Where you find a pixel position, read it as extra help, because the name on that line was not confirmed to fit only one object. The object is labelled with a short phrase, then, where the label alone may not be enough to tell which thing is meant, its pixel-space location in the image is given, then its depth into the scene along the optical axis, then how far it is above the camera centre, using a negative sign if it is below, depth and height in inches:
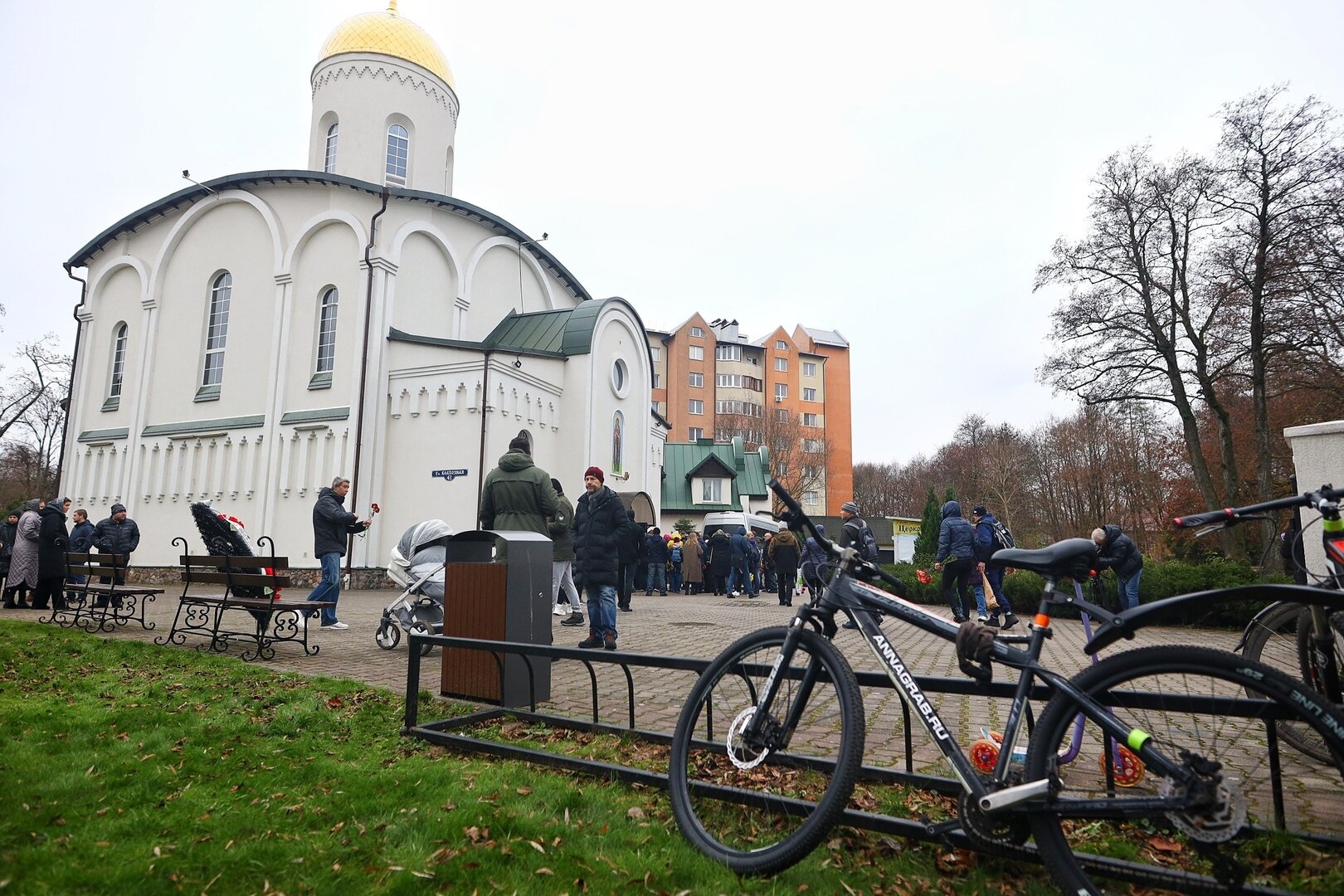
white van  1369.3 +93.2
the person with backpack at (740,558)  873.2 +17.2
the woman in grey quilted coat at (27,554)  515.2 +8.1
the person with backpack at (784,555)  721.0 +16.6
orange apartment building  2571.4 +688.9
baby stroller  350.0 -6.6
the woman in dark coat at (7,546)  546.6 +15.4
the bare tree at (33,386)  1605.6 +373.9
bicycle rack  104.5 -35.9
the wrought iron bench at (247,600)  337.1 -14.3
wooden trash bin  225.0 -12.3
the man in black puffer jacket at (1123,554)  392.8 +11.5
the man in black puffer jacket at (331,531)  421.6 +21.0
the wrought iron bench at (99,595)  406.6 -14.8
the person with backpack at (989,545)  511.3 +20.2
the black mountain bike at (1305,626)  131.5 -8.8
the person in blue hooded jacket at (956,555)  501.0 +12.9
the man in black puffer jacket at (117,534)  558.6 +23.7
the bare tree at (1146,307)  897.5 +326.4
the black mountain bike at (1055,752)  94.7 -24.4
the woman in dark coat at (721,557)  873.5 +17.9
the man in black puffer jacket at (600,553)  346.0 +8.6
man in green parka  366.3 +34.5
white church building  928.3 +297.9
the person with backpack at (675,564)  1027.9 +10.7
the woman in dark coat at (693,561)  938.1 +13.9
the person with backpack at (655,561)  884.0 +13.0
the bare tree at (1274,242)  763.4 +342.5
